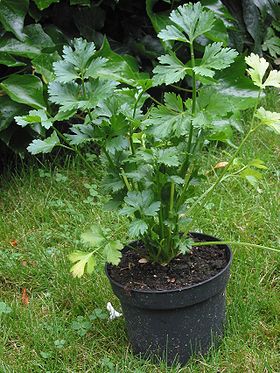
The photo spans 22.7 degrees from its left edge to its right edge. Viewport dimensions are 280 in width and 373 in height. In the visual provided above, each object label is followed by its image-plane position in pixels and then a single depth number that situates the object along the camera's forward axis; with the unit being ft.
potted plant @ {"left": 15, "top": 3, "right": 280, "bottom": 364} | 6.45
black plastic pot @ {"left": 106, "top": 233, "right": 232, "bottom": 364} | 6.81
